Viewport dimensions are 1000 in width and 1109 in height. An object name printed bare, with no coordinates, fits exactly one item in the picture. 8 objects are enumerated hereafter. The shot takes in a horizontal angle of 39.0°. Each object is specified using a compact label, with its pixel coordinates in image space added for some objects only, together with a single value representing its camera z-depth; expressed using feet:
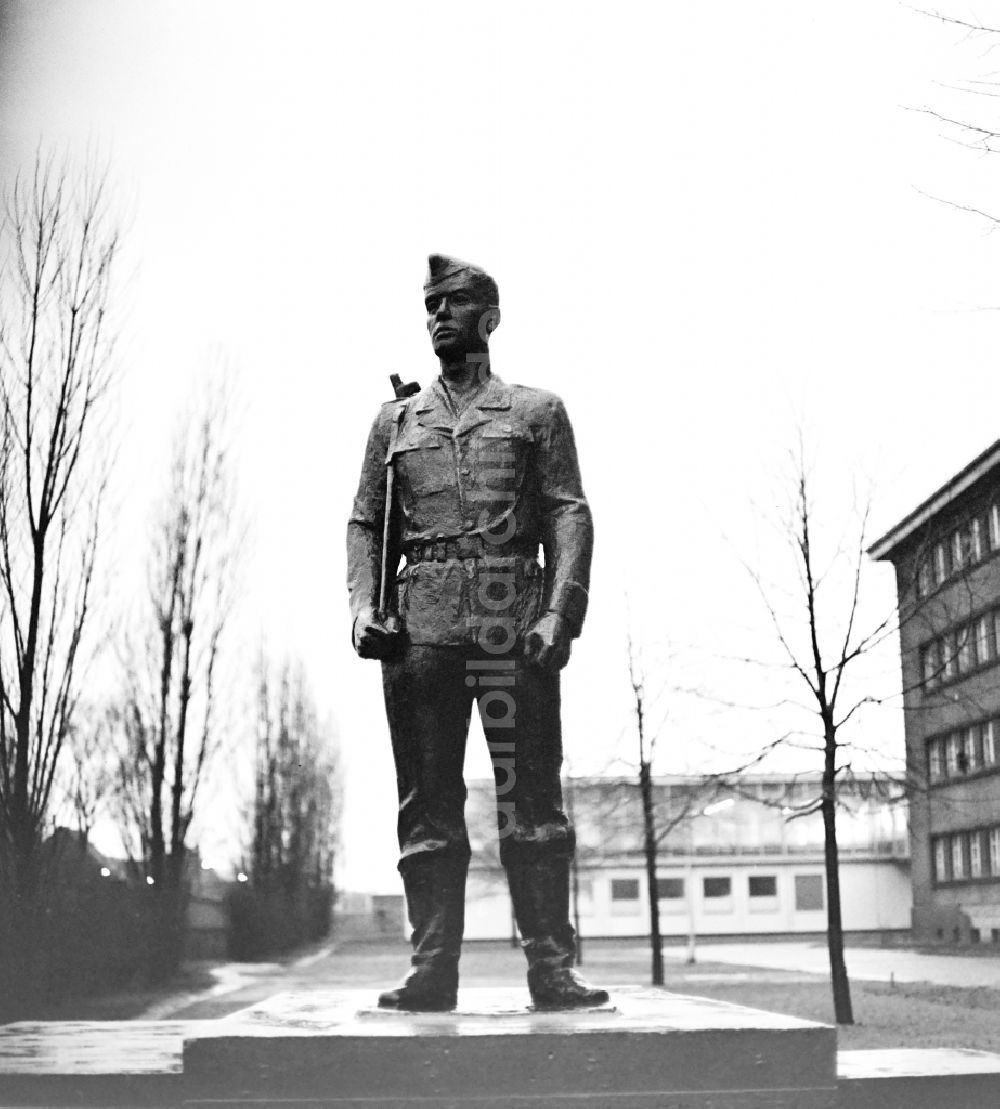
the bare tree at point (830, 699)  35.50
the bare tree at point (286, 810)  79.05
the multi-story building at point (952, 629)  35.19
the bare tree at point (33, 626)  28.32
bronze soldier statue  14.37
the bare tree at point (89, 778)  36.55
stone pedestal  12.12
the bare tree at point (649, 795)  44.21
